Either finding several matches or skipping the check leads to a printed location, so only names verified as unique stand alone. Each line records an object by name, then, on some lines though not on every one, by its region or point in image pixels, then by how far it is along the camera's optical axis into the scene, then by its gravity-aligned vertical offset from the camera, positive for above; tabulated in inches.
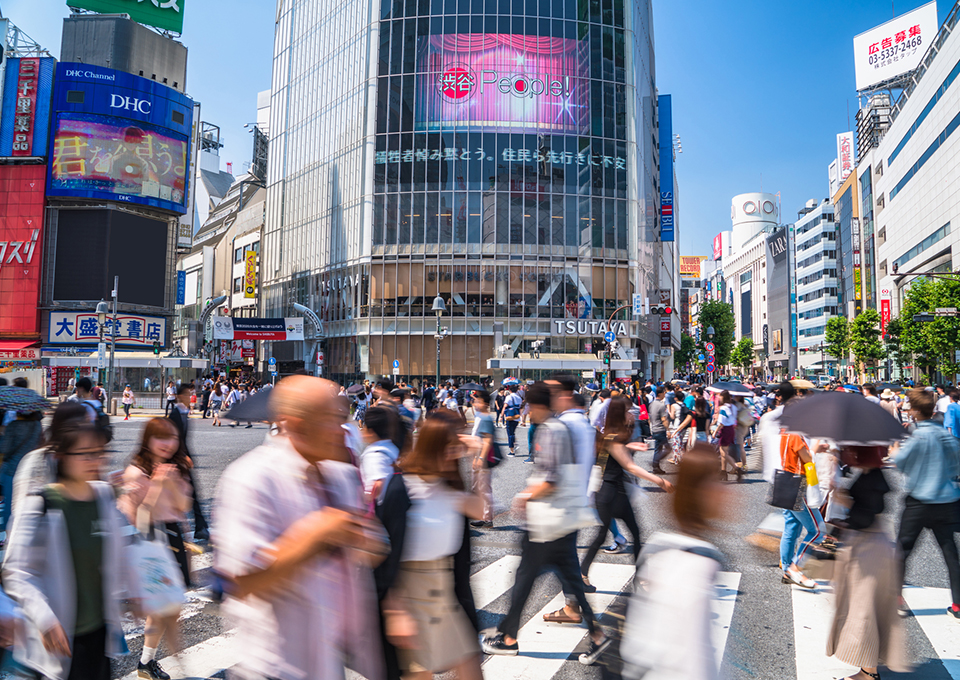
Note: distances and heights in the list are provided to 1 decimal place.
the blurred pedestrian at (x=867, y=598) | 164.6 -55.9
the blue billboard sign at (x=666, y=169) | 2689.5 +839.4
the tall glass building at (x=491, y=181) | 1845.5 +544.2
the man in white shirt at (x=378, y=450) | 191.9 -22.8
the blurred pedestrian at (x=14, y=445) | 285.9 -31.4
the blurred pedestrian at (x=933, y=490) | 217.5 -38.1
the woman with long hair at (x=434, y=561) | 132.7 -38.9
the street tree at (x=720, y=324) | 3275.1 +254.9
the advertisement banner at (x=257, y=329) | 1958.7 +135.1
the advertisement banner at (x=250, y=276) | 2608.3 +384.8
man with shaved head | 85.9 -22.4
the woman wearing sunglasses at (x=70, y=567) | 117.4 -36.1
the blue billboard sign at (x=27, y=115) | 2004.2 +780.6
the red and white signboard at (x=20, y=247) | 1973.4 +375.9
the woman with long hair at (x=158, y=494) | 171.8 -34.5
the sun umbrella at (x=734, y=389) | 522.9 -11.7
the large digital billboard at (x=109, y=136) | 2001.7 +725.6
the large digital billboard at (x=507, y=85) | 1851.6 +809.3
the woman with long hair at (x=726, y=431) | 512.4 -43.8
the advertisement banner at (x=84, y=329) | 2000.5 +132.3
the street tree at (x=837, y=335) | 2748.5 +164.1
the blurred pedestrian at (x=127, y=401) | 1217.4 -52.0
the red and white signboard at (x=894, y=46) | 2866.6 +1489.9
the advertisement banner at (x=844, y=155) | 4072.3 +1359.0
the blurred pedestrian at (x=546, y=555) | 188.5 -52.4
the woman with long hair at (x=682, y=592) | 100.7 -34.0
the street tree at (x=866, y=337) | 2340.1 +137.8
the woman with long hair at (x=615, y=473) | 237.1 -36.6
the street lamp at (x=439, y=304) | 1434.5 +150.3
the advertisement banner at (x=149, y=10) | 2273.6 +1263.9
